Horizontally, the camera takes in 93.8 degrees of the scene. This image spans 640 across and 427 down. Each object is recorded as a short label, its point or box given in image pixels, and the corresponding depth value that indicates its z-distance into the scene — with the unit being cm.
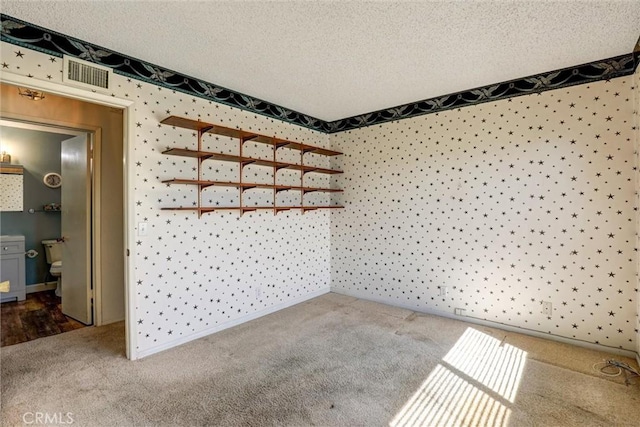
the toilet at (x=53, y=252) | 453
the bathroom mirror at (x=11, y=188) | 430
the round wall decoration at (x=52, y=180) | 468
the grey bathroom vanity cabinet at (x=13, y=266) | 407
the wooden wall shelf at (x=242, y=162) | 270
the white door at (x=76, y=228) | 336
